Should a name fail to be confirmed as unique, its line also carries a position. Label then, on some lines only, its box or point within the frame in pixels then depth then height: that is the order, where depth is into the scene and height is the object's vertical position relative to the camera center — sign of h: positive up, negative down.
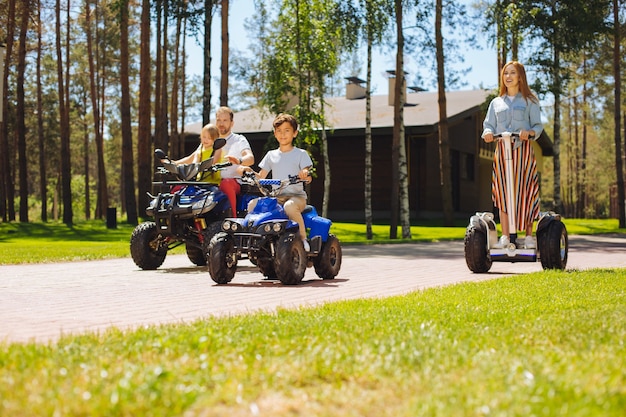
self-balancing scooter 10.56 -0.43
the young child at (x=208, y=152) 11.17 +0.78
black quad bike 10.66 -0.02
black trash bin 27.81 -0.15
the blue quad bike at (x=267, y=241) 9.02 -0.32
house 35.00 +2.46
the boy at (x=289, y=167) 9.47 +0.49
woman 10.70 +0.67
